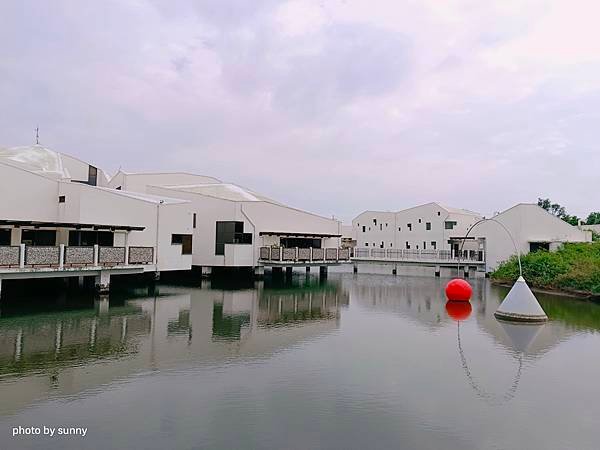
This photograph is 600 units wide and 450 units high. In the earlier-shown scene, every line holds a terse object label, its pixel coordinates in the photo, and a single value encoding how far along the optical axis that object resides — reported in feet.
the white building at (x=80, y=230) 57.86
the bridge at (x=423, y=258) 128.88
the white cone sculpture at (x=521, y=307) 57.41
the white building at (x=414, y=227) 151.74
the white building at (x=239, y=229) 97.35
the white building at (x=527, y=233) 121.90
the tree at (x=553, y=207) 247.09
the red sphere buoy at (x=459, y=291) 76.84
